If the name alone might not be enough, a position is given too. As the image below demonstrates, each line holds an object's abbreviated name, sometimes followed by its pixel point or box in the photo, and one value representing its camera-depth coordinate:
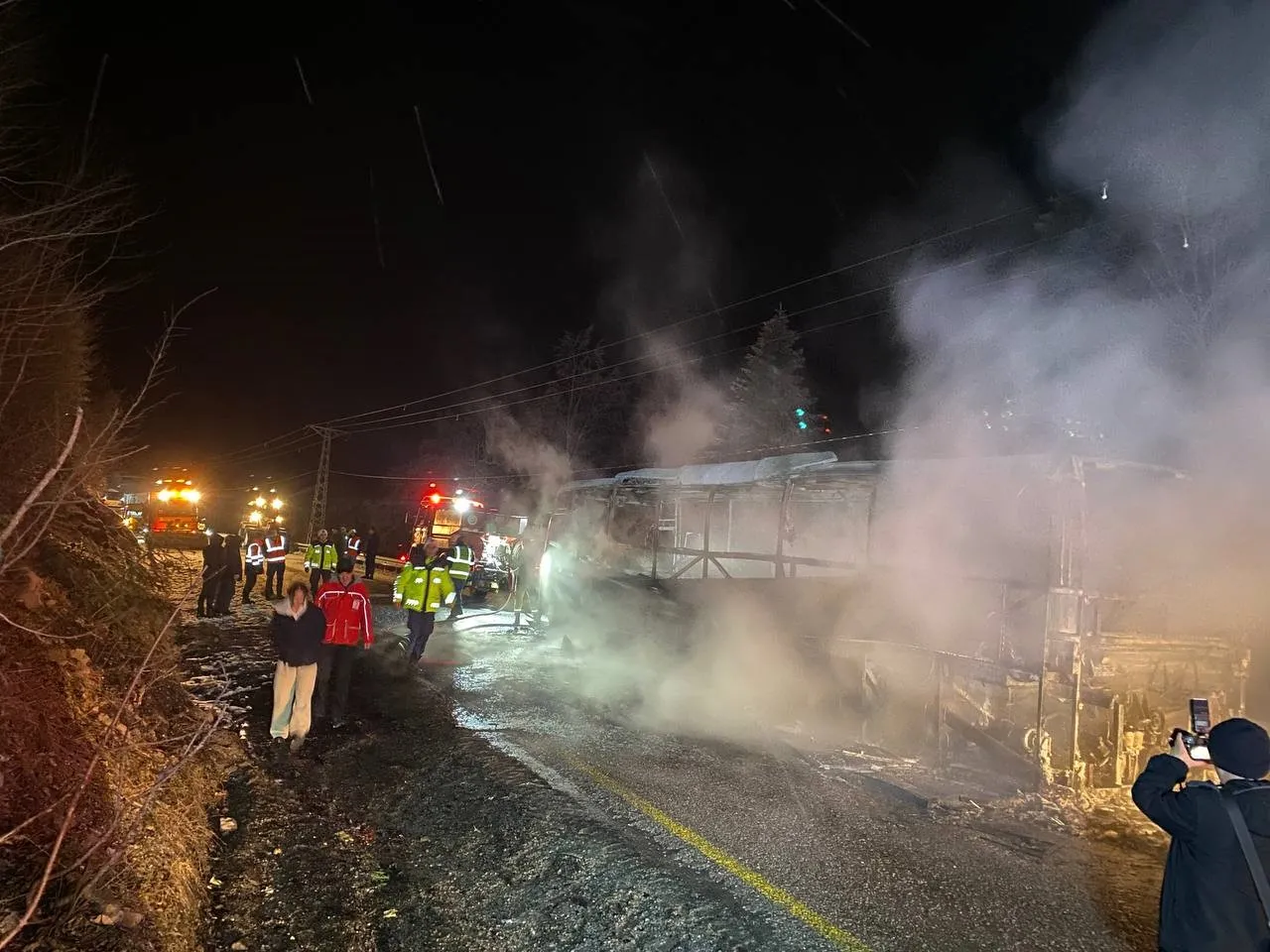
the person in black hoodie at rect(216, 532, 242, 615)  13.09
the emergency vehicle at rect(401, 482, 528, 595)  16.98
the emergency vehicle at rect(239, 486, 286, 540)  51.89
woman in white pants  6.30
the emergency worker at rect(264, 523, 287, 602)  15.20
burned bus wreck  5.63
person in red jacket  7.07
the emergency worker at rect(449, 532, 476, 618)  13.26
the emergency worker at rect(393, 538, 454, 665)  9.34
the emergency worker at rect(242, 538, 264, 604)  15.16
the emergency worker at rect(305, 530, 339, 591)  14.12
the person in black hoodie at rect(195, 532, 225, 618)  13.03
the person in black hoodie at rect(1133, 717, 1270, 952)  2.38
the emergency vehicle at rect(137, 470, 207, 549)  26.17
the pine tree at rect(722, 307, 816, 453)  30.48
